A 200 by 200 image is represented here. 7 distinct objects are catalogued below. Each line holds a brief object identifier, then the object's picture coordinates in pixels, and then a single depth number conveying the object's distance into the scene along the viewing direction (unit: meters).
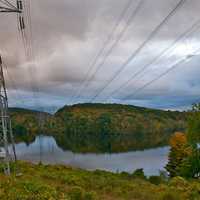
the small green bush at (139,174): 45.10
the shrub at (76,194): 13.05
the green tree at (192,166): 51.97
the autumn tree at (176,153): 58.87
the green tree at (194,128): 46.62
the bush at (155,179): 41.24
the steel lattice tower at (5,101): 19.16
